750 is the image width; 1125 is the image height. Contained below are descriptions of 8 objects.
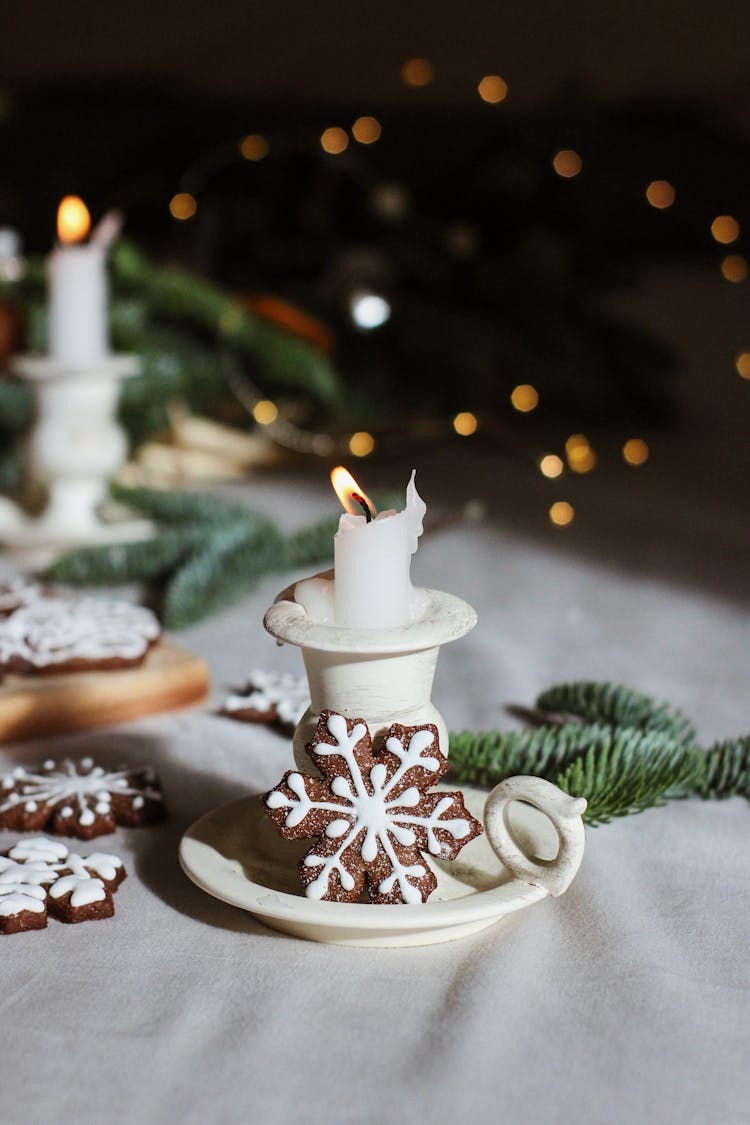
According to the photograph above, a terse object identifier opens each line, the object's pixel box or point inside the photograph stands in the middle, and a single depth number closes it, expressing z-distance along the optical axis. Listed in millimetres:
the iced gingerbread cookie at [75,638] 923
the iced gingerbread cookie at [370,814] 588
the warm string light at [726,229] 2191
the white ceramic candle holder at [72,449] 1268
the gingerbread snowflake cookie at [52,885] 620
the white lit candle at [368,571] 600
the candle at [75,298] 1267
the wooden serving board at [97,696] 896
